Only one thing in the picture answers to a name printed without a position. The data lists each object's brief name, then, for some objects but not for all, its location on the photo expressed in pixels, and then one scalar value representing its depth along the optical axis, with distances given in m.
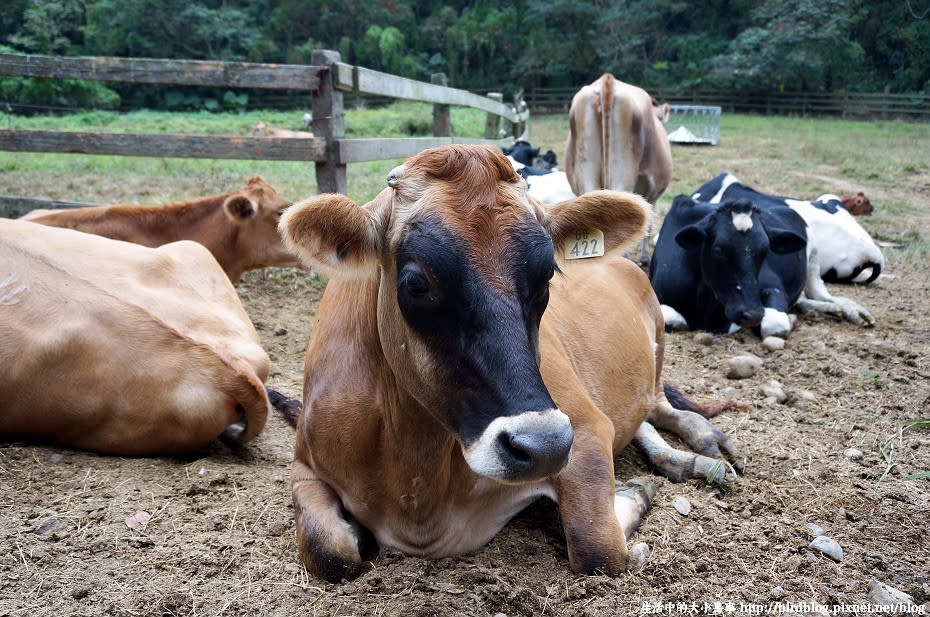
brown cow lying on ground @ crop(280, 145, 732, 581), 2.03
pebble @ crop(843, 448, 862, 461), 3.50
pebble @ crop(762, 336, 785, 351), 5.50
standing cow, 8.30
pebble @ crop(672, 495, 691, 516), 2.96
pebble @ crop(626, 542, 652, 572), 2.52
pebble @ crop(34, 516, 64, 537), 2.72
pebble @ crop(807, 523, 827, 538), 2.78
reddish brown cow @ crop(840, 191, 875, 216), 9.86
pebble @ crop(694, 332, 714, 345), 5.84
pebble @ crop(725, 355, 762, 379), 4.89
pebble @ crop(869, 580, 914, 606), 2.28
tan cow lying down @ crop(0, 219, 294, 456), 3.20
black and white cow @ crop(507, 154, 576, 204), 9.68
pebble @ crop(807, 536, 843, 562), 2.59
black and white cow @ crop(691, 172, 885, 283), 7.36
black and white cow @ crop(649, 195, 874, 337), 5.87
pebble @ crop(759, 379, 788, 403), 4.41
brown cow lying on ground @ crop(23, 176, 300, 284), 5.93
